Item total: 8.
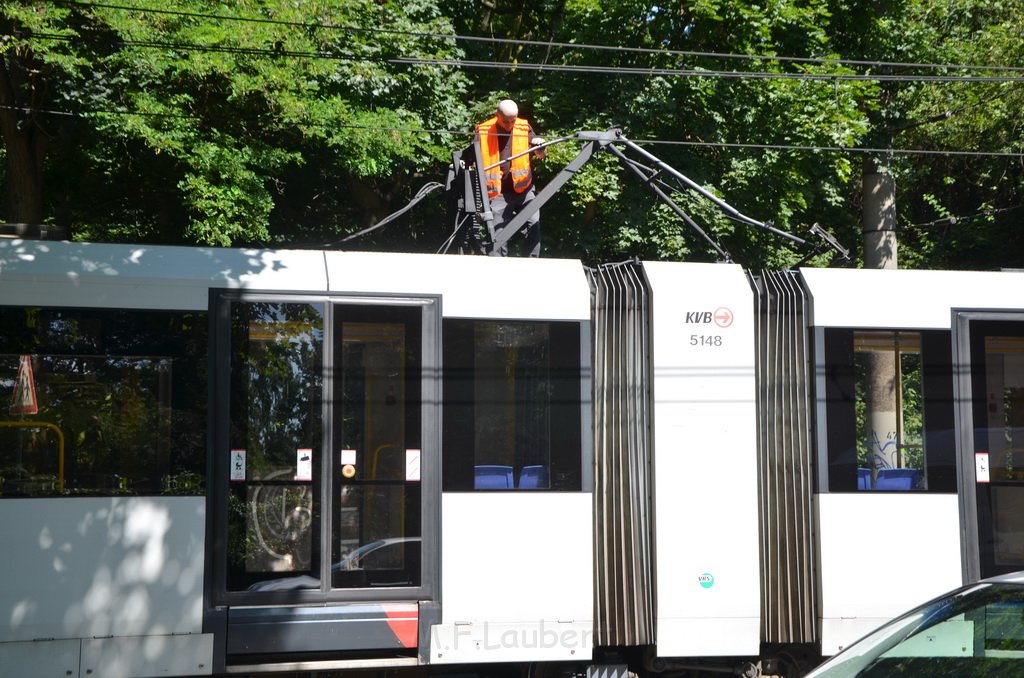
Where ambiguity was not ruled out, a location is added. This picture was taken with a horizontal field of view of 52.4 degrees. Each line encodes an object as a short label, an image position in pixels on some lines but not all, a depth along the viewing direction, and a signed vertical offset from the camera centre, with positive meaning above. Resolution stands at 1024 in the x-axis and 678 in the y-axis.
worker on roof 9.87 +2.62
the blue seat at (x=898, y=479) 8.34 -0.33
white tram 7.41 -0.15
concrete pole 8.37 +0.23
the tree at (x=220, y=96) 11.11 +4.01
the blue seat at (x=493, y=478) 7.88 -0.29
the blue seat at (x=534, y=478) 7.97 -0.30
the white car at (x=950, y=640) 4.10 -0.84
